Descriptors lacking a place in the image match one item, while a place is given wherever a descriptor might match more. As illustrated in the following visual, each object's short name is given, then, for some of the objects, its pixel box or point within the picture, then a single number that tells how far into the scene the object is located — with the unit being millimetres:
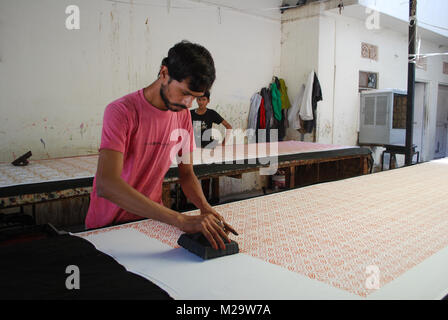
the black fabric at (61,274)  854
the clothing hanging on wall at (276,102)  5789
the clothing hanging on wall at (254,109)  5614
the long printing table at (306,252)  926
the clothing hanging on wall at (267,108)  5699
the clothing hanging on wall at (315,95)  5668
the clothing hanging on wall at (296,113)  5793
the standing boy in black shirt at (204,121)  4395
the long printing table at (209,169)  2125
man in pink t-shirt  1181
